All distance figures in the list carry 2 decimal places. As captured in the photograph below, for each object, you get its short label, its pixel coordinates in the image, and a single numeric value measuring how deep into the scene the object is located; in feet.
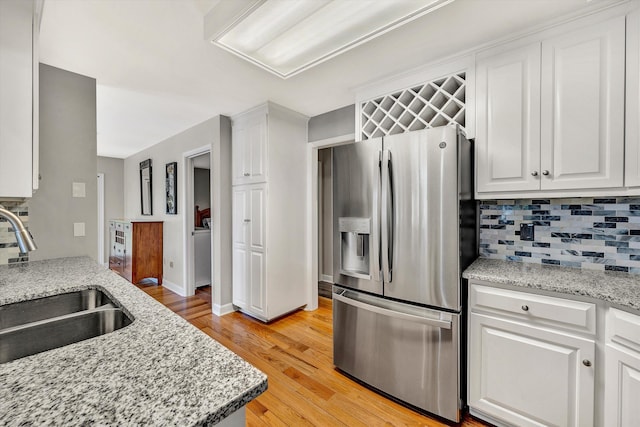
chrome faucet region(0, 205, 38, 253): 2.92
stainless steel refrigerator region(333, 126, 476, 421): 5.16
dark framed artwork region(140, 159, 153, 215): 15.43
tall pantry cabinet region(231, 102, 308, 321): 9.54
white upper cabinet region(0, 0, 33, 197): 3.83
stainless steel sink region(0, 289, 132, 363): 3.05
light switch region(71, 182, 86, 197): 6.93
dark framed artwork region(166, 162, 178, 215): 13.12
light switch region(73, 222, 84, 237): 6.92
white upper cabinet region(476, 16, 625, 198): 4.64
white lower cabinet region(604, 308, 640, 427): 3.76
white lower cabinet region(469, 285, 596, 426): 4.29
